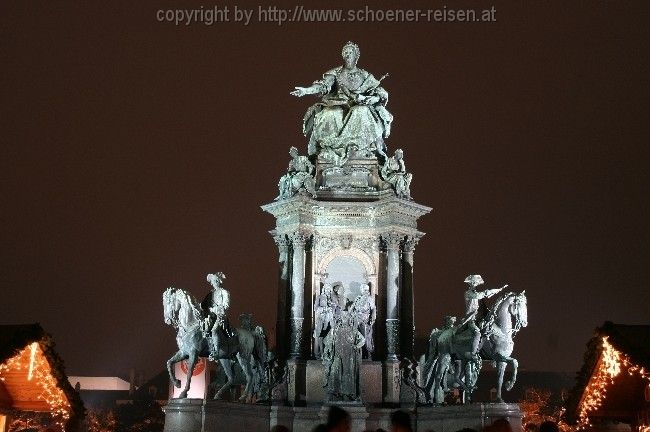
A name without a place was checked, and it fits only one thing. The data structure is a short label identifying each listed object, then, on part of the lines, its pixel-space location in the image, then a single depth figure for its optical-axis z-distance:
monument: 23.09
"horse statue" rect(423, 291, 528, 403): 23.09
